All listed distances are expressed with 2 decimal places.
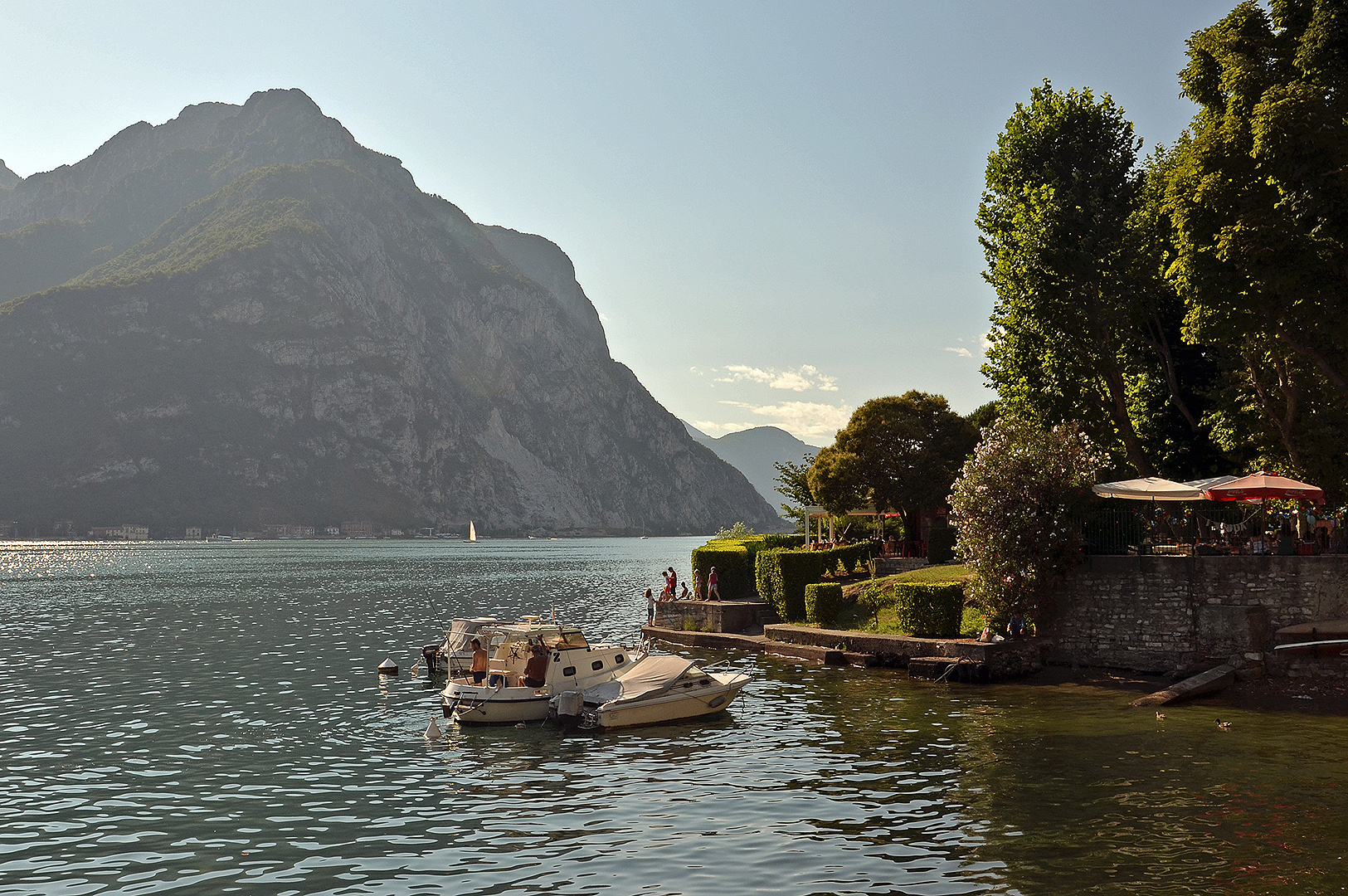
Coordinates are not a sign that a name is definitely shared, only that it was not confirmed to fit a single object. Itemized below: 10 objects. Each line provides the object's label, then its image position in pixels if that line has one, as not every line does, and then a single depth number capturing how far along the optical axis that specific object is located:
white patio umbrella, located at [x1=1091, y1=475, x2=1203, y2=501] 34.06
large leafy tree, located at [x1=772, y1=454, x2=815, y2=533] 78.06
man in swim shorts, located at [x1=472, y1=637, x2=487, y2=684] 32.23
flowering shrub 35.78
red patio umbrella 32.69
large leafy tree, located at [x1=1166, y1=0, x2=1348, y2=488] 29.42
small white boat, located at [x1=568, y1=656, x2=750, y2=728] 28.16
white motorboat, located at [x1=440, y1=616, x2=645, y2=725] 28.58
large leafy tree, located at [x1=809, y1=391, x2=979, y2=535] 60.84
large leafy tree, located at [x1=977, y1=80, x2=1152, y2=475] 41.09
